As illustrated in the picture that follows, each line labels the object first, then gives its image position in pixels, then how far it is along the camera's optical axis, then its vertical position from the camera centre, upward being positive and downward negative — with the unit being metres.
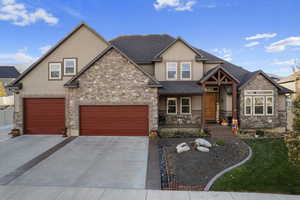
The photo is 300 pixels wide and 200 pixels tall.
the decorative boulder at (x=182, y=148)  7.92 -2.41
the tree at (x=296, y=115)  5.27 -0.48
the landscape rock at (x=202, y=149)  7.92 -2.43
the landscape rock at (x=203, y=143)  8.41 -2.27
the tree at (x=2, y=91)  29.69 +1.49
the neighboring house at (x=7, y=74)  40.16 +6.78
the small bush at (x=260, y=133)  11.40 -2.33
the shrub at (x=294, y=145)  4.97 -1.41
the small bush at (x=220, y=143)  8.99 -2.40
